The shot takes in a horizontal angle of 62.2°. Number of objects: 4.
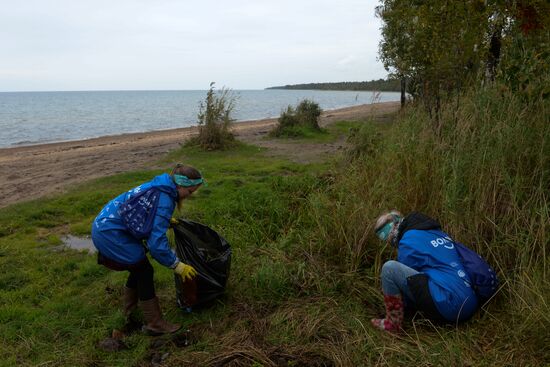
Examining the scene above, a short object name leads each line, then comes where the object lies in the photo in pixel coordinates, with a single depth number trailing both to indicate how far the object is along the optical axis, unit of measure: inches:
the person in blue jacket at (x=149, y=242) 133.5
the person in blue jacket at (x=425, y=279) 120.9
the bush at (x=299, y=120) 640.4
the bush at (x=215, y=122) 502.3
